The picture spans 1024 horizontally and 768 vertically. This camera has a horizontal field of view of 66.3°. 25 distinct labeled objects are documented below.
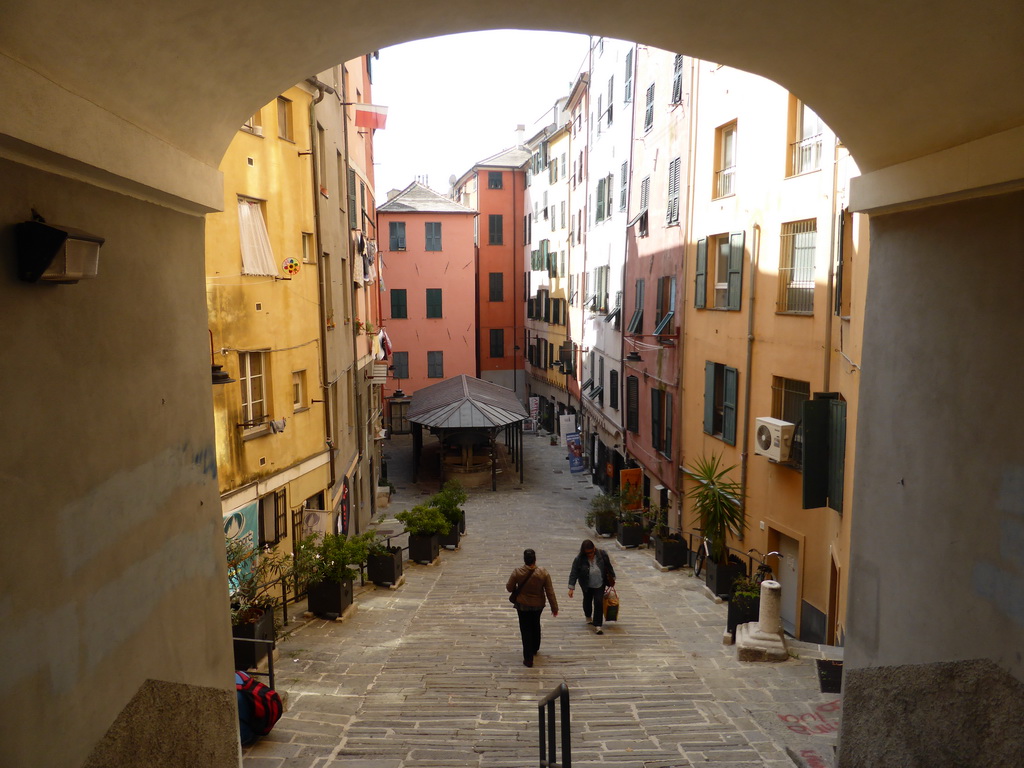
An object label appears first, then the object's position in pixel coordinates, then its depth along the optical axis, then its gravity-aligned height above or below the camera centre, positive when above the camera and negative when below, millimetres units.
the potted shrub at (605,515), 20344 -5791
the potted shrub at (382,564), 13555 -4700
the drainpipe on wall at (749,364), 14727 -1381
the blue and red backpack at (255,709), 6656 -3547
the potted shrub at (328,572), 11359 -4036
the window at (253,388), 13531 -1681
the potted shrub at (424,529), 15812 -4789
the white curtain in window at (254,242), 13289 +872
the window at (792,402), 13100 -1943
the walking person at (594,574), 10742 -3870
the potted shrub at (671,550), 15883 -5242
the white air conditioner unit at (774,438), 12969 -2467
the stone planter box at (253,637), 8797 -4005
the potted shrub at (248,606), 8883 -3765
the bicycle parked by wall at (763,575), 10570 -3887
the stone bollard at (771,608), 9492 -3817
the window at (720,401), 15781 -2294
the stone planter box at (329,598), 11422 -4462
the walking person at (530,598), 9375 -3662
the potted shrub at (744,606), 10133 -4061
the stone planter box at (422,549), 16000 -5240
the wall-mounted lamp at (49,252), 3139 +166
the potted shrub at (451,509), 17828 -4965
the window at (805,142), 12932 +2517
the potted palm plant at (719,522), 12945 -3915
